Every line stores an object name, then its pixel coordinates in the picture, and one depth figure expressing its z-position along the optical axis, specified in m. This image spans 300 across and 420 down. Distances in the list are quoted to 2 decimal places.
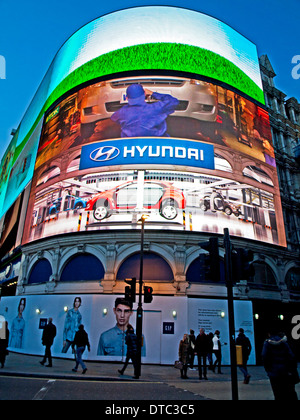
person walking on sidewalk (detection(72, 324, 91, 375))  12.09
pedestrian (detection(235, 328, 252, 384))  12.13
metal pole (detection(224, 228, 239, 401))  6.91
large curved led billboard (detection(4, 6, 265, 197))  27.09
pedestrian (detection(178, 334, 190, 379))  12.48
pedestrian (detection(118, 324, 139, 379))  12.27
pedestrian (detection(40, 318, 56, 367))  13.87
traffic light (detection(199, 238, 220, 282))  8.30
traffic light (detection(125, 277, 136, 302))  13.38
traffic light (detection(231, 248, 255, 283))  8.08
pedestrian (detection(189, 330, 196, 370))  12.88
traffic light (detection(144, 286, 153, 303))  13.27
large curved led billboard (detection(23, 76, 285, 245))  21.80
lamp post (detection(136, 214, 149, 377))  11.94
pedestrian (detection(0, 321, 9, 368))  12.48
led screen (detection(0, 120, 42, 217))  31.58
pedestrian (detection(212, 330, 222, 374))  15.03
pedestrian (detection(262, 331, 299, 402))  5.74
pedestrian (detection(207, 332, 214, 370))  13.79
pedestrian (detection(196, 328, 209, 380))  13.09
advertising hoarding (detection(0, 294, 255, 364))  17.41
